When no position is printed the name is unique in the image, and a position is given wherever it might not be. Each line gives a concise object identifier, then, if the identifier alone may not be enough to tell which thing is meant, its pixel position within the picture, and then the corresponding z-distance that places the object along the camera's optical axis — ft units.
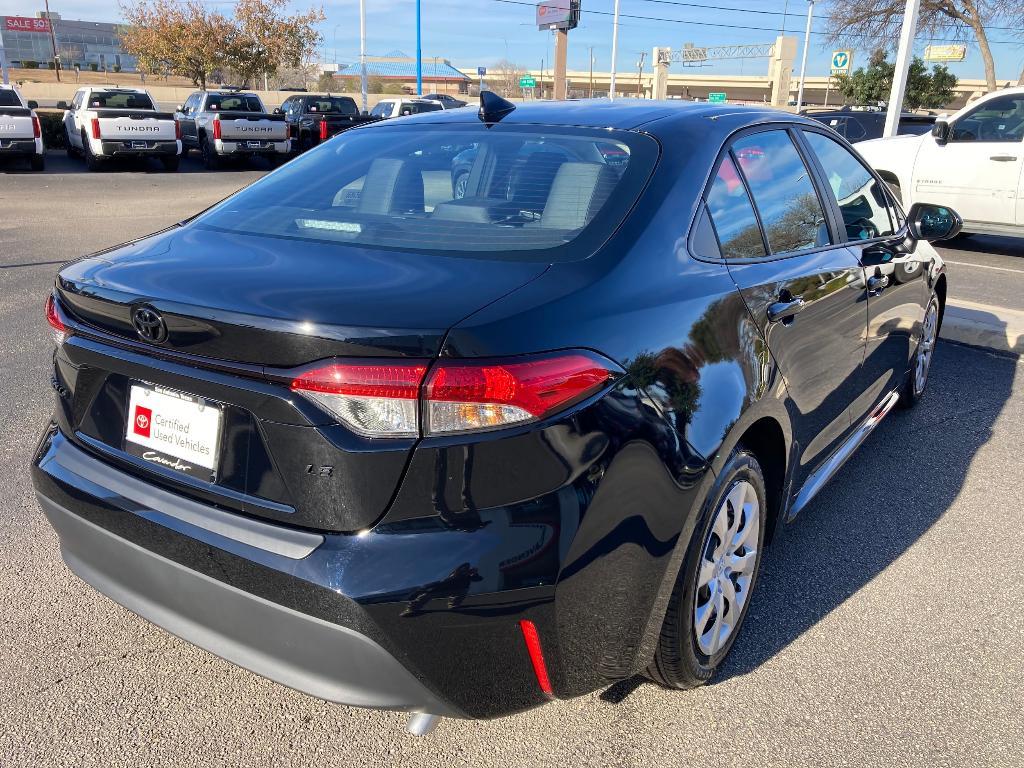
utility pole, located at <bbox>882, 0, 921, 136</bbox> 43.98
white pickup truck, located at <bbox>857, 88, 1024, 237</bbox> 32.76
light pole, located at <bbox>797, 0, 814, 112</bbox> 195.31
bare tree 86.63
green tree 140.05
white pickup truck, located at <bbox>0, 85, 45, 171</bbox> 56.49
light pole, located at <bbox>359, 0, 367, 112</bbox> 126.72
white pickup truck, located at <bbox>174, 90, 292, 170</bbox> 65.98
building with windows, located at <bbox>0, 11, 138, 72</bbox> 341.41
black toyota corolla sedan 5.87
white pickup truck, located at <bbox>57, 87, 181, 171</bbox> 59.16
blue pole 123.31
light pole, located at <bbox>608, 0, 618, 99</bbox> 179.83
